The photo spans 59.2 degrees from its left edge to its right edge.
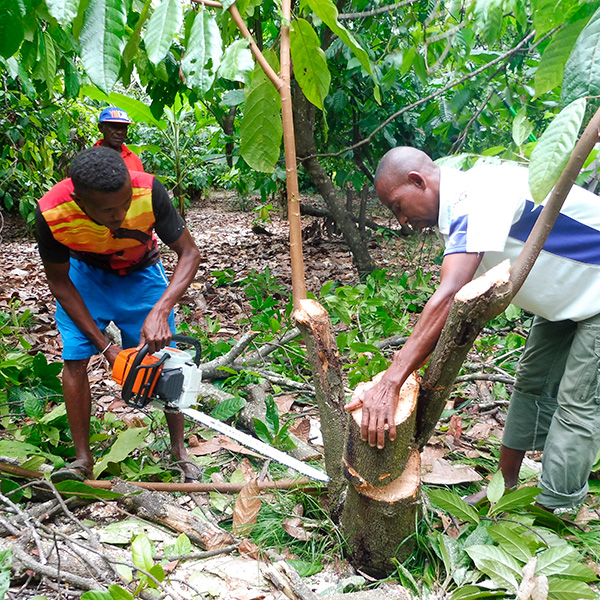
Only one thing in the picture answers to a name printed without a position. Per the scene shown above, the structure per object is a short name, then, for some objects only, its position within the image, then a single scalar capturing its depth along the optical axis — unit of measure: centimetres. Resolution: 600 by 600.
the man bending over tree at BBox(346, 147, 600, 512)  170
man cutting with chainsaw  199
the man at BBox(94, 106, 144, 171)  418
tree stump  161
